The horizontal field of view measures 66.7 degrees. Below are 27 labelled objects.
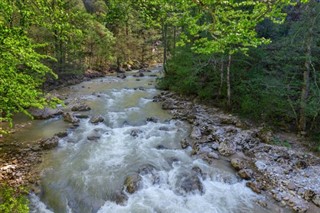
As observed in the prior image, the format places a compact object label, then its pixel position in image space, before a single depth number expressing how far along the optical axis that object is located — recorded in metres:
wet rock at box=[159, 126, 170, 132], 11.96
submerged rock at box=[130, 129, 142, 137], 11.32
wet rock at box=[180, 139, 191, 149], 10.30
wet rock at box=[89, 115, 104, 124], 12.63
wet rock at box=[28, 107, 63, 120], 12.87
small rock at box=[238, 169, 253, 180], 8.21
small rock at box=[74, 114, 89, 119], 13.30
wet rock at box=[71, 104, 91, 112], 14.35
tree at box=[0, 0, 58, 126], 3.96
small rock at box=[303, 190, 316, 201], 7.19
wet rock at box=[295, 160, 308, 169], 8.63
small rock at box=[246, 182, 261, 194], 7.62
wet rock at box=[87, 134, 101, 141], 10.85
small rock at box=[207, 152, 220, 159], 9.46
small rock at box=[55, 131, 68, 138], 10.85
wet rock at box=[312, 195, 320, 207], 6.97
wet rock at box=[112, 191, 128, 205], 7.09
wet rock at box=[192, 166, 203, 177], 8.40
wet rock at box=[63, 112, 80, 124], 12.65
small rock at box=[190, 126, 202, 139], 11.08
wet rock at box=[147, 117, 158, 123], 12.99
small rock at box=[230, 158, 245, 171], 8.68
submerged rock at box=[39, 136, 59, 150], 9.84
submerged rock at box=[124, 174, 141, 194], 7.52
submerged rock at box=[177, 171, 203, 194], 7.60
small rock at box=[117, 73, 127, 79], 24.86
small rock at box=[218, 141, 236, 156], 9.70
